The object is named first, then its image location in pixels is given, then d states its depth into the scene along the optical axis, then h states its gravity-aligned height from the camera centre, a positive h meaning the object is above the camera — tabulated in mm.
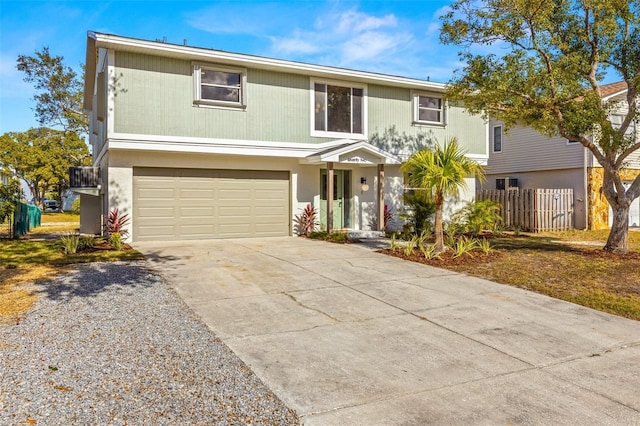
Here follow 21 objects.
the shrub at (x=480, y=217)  15961 -182
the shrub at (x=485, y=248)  10905 -879
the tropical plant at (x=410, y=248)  10812 -878
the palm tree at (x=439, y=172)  10406 +930
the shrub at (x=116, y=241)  11344 -728
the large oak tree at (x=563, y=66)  10609 +3531
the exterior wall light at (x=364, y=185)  15961 +943
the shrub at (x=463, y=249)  10477 -862
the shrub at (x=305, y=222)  15133 -336
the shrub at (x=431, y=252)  10320 -940
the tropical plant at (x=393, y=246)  11414 -862
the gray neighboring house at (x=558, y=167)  18734 +1999
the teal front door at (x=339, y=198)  15625 +481
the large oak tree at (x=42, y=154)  34875 +4510
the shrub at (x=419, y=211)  14266 +26
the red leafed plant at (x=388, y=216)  16109 -147
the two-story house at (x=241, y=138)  12750 +2310
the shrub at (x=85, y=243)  11102 -779
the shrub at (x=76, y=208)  33788 +310
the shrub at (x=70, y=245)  10609 -775
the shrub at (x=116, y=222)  12539 -283
